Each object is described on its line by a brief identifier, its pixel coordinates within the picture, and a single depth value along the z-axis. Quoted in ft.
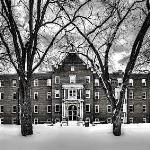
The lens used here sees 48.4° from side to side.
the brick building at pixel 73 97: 100.95
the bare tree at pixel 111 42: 27.71
